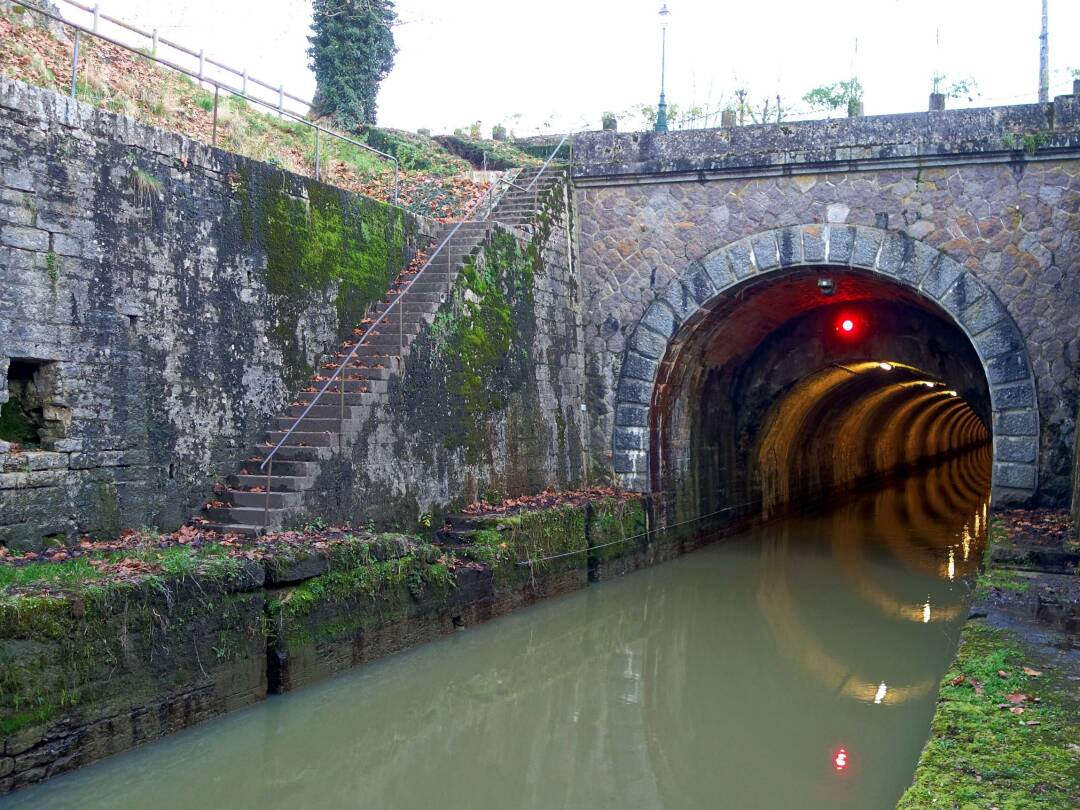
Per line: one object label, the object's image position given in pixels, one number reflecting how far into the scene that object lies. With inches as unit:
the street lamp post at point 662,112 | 689.6
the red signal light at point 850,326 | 693.9
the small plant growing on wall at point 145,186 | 362.0
